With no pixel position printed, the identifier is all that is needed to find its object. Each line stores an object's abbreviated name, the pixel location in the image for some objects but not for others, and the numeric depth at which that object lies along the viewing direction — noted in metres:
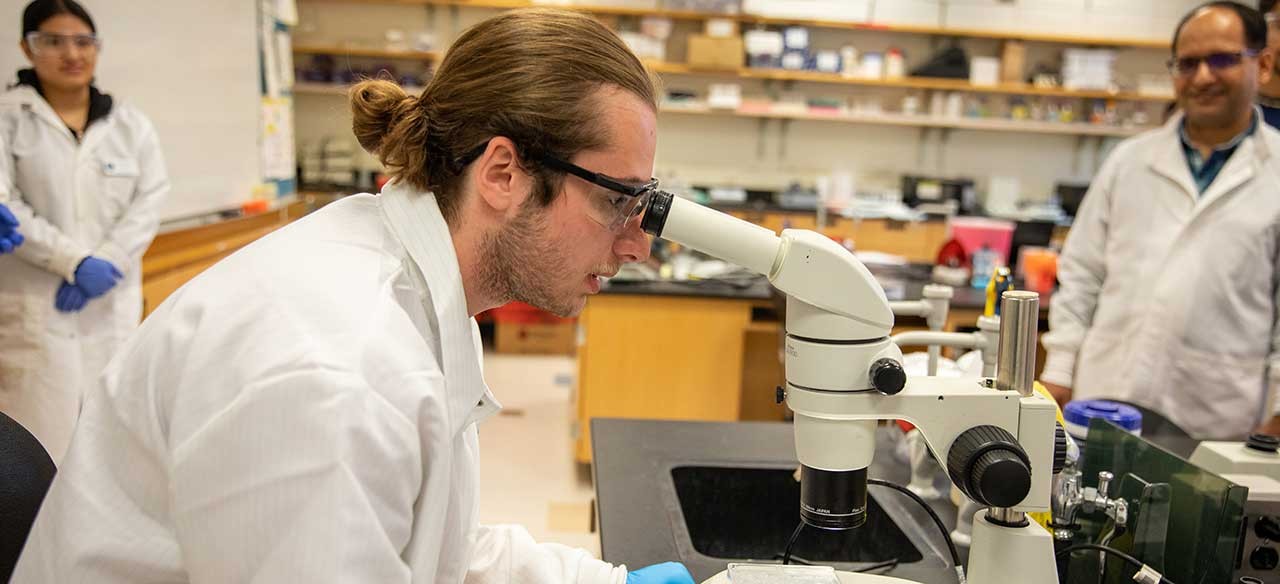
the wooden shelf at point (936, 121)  6.01
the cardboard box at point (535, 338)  5.35
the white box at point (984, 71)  6.06
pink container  3.60
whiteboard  3.16
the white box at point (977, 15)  6.21
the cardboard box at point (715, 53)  5.85
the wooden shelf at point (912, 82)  5.93
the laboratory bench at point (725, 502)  1.25
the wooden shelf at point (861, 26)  5.86
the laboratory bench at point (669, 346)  3.30
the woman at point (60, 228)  2.57
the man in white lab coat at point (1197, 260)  2.11
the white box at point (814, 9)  5.94
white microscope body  0.88
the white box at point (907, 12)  6.20
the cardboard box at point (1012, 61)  6.04
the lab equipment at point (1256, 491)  1.05
